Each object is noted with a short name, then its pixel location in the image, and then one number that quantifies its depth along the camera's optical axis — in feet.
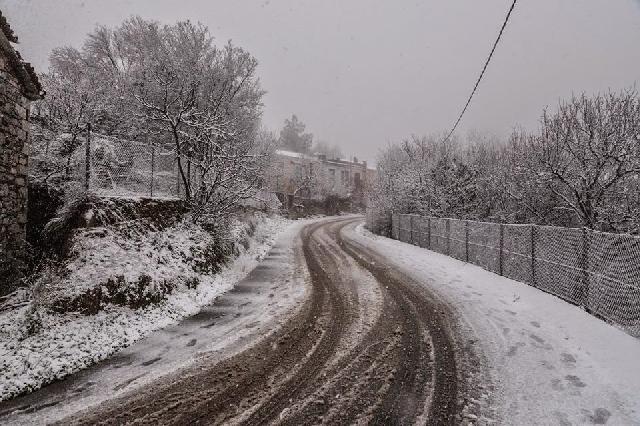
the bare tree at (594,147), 39.22
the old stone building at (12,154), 21.71
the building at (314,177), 164.25
